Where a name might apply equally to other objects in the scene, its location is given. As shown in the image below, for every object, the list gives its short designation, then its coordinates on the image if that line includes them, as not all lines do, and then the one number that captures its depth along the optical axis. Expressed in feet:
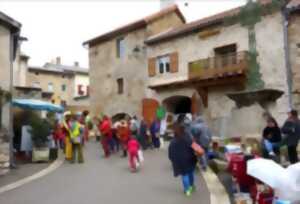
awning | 30.83
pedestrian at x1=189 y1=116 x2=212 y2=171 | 23.12
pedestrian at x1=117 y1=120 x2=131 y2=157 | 30.29
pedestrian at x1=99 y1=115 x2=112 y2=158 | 31.95
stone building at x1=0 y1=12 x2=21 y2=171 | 25.28
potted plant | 29.03
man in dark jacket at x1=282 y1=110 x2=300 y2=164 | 20.28
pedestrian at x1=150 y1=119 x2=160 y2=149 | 35.84
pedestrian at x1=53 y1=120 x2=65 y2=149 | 35.80
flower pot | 28.98
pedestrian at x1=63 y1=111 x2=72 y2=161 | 28.12
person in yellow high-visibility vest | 27.60
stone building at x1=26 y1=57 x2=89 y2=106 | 94.33
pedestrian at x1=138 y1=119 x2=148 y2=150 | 35.96
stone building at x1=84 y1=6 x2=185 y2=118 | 57.06
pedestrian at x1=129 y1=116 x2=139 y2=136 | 36.14
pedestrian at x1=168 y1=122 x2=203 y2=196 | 17.21
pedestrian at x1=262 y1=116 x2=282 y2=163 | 20.05
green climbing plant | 42.40
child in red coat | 23.78
